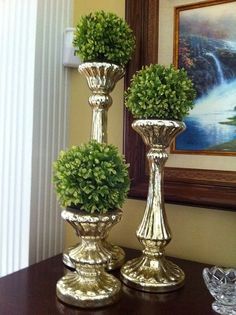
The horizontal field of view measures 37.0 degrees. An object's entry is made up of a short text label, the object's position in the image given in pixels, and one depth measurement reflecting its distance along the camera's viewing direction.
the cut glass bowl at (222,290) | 0.64
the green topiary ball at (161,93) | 0.71
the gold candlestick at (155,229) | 0.74
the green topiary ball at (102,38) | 0.83
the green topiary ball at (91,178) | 0.62
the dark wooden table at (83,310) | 0.65
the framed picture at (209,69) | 0.86
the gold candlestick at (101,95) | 0.86
